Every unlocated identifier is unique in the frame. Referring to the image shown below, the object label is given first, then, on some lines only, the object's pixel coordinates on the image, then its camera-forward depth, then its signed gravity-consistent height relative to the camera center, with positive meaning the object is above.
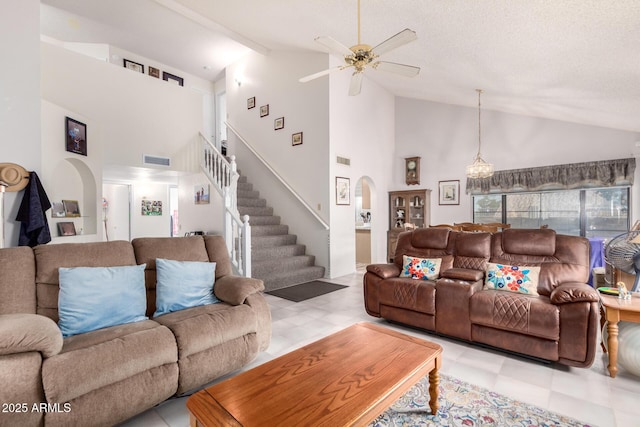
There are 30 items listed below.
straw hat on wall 2.77 +0.31
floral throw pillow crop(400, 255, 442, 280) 3.34 -0.64
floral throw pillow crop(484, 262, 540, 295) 2.81 -0.65
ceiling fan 2.51 +1.34
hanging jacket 2.91 -0.04
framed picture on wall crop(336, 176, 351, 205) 5.94 +0.35
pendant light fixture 5.48 +0.67
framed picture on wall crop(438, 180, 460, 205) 6.71 +0.35
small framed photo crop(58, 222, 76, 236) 4.07 -0.24
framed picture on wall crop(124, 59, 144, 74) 7.32 +3.43
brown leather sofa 2.35 -0.77
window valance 4.98 +0.53
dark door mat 4.62 -1.28
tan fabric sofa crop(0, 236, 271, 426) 1.50 -0.77
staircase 5.18 -0.76
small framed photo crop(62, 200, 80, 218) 4.25 +0.04
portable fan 2.46 -0.37
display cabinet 6.99 -0.05
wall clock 7.15 +0.88
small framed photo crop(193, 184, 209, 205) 5.79 +0.29
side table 2.18 -0.77
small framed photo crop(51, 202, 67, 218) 4.05 +0.01
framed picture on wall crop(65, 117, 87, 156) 4.04 +0.99
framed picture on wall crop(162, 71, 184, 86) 8.12 +3.49
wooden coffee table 1.30 -0.85
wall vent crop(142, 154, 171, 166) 5.57 +0.91
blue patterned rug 1.84 -1.25
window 5.18 -0.04
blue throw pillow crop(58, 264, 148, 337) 1.96 -0.58
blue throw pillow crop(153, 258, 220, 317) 2.39 -0.60
